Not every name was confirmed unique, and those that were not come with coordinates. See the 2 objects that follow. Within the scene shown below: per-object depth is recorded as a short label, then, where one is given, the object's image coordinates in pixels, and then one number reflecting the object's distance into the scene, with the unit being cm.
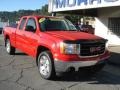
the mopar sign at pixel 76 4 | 566
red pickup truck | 312
